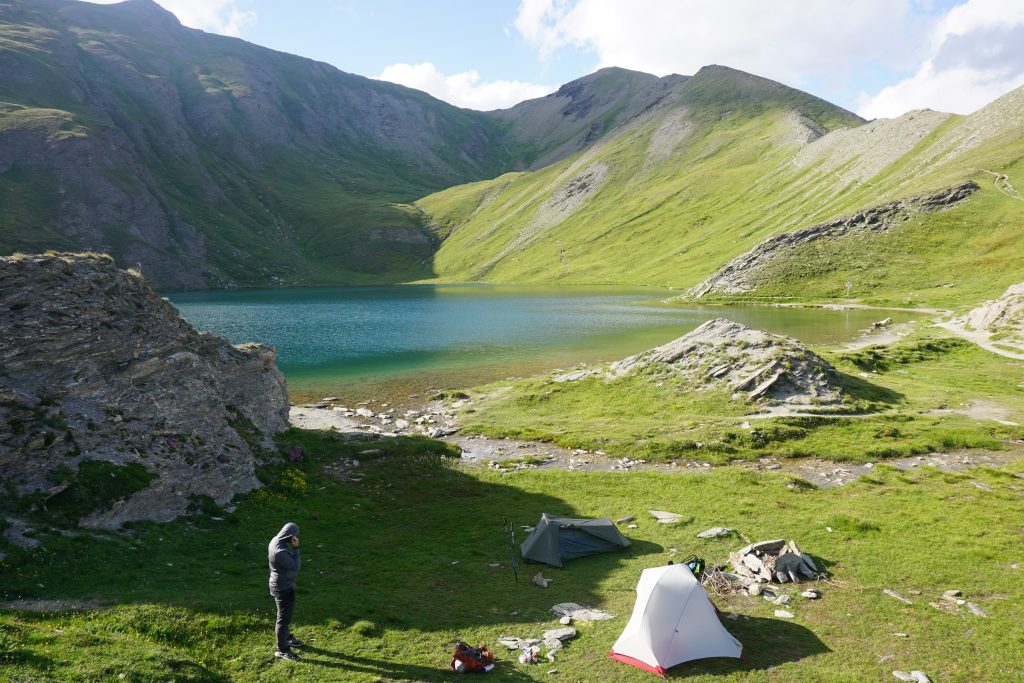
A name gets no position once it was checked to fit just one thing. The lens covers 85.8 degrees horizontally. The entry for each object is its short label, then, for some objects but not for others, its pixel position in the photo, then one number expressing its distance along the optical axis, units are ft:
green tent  72.18
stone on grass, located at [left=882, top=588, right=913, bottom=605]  57.67
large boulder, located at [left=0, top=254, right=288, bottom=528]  70.28
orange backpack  47.88
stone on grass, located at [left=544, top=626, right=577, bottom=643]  53.88
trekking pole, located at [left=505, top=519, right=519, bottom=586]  67.53
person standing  49.37
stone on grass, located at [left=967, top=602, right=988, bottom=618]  54.19
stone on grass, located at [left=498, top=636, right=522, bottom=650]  52.44
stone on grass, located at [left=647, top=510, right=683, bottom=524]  81.82
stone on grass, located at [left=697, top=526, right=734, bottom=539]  74.69
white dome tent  49.96
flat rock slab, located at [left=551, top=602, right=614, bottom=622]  57.62
